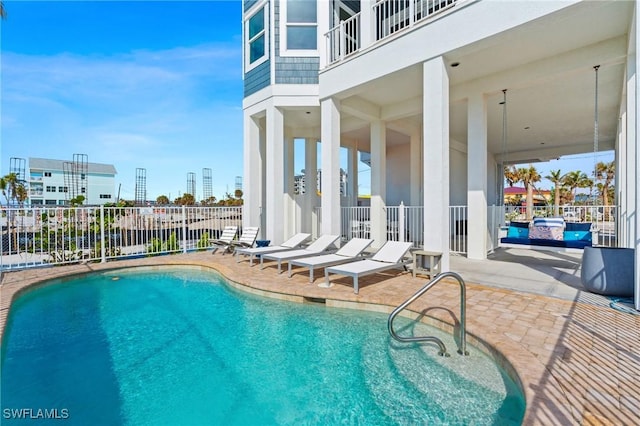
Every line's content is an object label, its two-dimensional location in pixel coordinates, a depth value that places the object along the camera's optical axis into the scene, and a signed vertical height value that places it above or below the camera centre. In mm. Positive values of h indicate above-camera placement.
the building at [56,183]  41969 +4532
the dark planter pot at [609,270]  4637 -1045
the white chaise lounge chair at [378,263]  5521 -1156
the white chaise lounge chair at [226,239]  9930 -986
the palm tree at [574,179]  31094 +2905
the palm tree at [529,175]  28803 +3212
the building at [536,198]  33544 +1114
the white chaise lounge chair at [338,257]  6276 -1139
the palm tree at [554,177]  29625 +3128
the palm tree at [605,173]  27391 +3246
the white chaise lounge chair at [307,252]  7088 -1108
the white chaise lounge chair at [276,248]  7851 -1075
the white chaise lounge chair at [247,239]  9336 -921
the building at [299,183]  15152 +1361
